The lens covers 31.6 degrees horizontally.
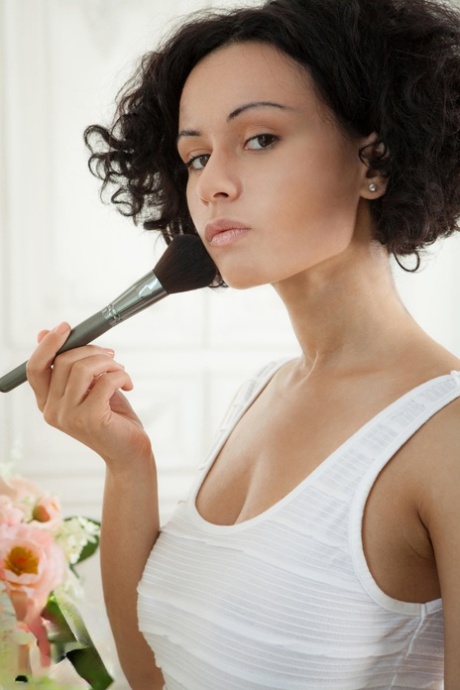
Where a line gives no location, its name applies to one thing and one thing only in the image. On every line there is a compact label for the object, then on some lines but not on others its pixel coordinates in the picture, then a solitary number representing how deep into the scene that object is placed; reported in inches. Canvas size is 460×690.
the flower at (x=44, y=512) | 31.8
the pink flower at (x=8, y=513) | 23.8
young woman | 26.4
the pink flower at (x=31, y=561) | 23.5
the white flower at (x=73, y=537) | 34.1
